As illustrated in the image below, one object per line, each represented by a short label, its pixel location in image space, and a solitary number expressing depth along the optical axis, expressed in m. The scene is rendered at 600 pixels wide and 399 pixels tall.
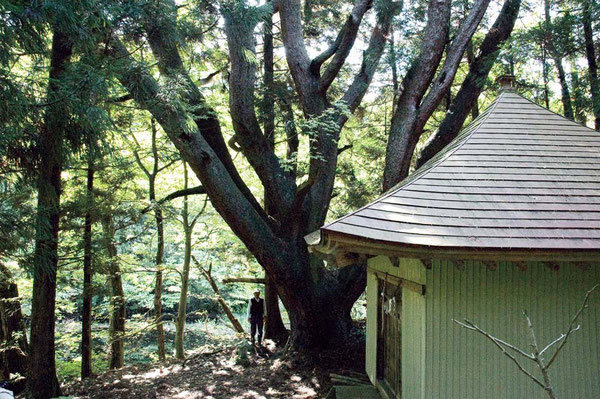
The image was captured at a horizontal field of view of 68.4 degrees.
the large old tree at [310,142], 7.68
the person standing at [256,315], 9.68
